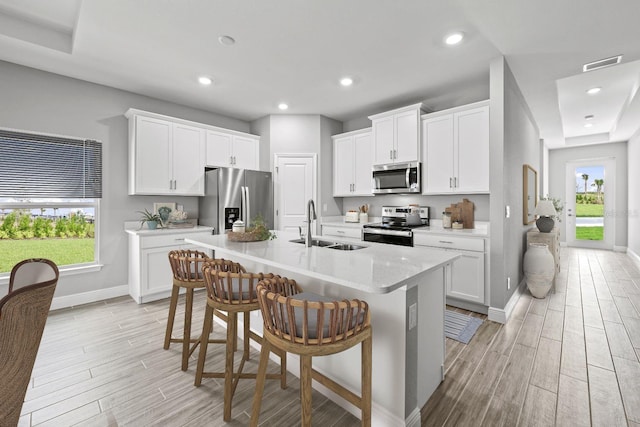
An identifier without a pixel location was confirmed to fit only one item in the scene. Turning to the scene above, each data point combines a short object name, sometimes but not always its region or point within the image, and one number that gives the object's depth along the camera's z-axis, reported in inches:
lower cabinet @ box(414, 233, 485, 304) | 124.8
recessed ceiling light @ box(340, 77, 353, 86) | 141.0
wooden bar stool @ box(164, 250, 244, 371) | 86.0
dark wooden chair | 35.3
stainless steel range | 147.7
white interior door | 194.1
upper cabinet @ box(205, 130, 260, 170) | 176.4
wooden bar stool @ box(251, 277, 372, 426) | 49.6
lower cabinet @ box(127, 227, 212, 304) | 141.5
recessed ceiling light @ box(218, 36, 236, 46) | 105.9
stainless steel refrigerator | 165.2
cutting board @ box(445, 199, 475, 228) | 149.2
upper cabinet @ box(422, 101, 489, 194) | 136.6
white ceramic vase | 143.3
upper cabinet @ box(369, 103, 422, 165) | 157.9
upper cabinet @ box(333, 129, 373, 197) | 186.7
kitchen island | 59.0
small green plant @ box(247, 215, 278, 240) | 100.1
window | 125.3
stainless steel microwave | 158.9
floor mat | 106.6
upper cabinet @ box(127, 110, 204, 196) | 148.3
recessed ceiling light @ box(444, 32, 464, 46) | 102.7
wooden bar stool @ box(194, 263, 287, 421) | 67.1
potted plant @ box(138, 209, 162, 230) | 151.7
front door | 275.6
